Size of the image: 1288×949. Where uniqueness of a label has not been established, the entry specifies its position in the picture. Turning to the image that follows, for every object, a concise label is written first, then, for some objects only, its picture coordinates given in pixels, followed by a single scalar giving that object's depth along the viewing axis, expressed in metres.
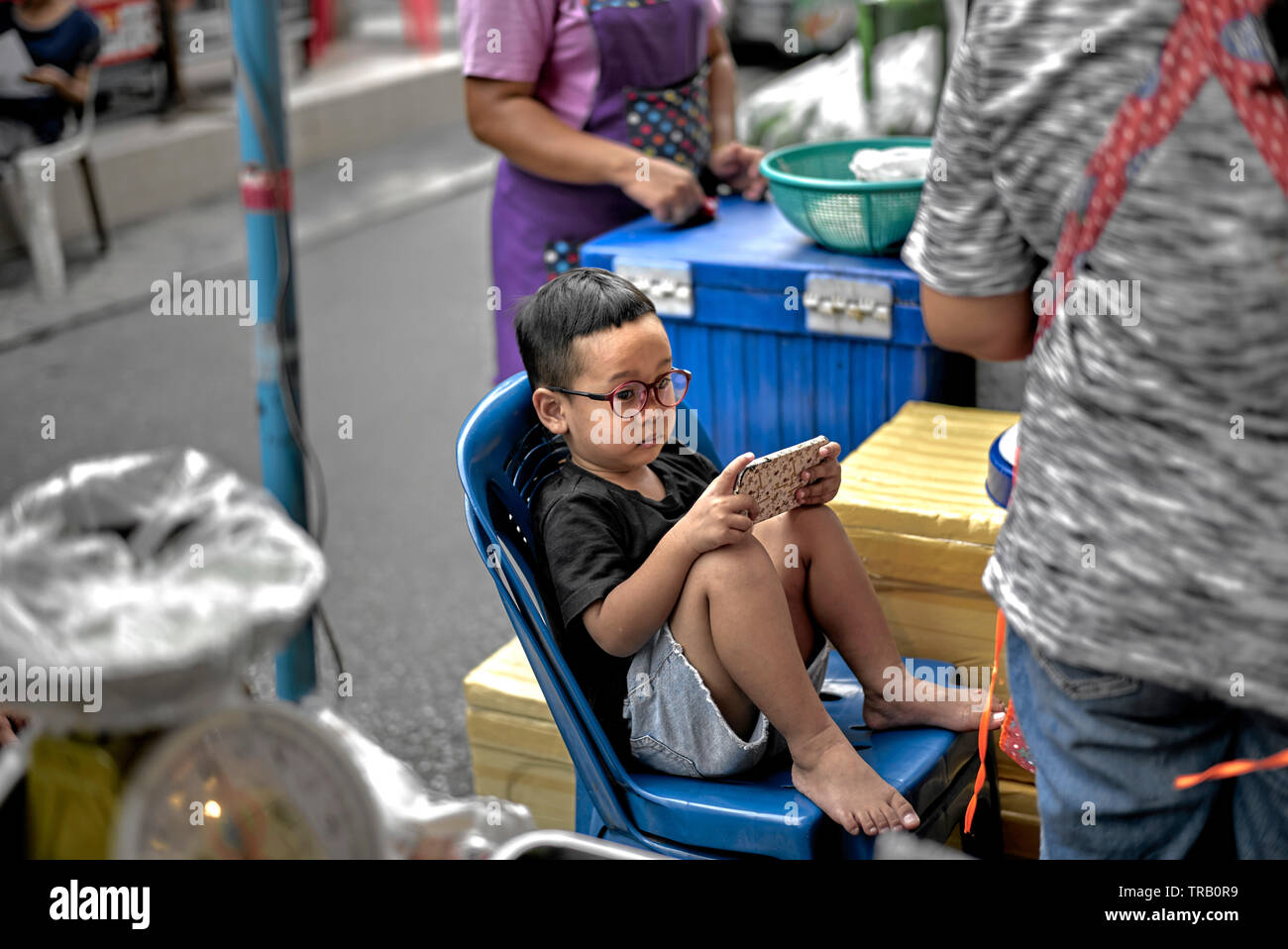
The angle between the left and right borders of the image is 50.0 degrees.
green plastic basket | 2.30
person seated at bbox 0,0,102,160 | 5.09
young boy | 1.52
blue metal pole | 1.80
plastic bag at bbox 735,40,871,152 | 4.10
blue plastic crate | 2.37
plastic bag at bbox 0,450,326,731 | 0.77
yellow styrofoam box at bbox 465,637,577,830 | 1.98
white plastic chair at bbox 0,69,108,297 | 5.12
